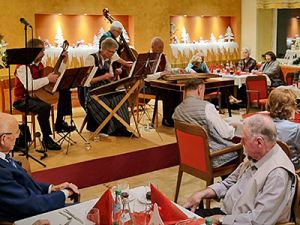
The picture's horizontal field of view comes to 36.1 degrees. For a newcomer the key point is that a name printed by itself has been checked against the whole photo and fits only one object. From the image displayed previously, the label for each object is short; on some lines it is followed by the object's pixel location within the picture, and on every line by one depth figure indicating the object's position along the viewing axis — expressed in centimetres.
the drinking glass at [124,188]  264
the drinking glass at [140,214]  235
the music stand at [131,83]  595
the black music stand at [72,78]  523
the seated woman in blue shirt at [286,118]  383
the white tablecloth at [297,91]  658
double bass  720
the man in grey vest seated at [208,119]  430
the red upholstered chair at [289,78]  888
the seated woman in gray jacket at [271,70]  900
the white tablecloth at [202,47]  1068
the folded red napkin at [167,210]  233
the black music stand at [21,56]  489
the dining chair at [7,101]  585
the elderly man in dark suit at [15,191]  264
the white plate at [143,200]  259
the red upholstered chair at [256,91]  790
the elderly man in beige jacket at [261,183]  250
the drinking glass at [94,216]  226
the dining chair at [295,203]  257
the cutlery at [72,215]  244
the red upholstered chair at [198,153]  410
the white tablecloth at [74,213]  245
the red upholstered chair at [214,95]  806
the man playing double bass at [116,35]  672
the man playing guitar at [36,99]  550
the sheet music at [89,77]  561
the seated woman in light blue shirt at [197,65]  834
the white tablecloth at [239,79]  855
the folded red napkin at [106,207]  227
